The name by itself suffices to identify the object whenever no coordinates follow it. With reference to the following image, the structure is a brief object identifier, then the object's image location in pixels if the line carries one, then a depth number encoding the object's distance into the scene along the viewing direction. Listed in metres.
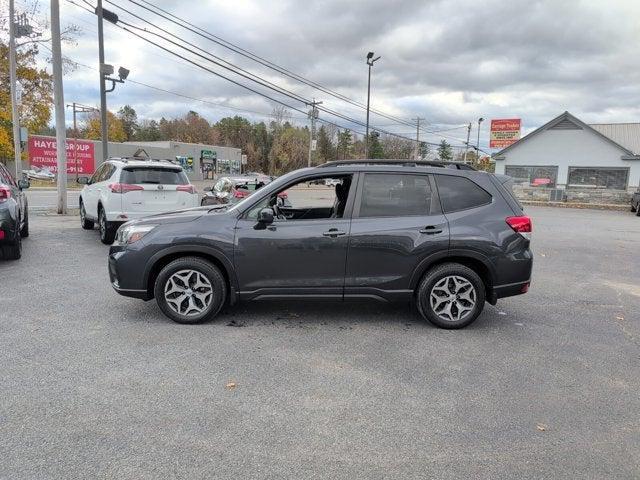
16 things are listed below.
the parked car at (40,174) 40.47
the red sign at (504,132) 51.19
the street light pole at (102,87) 15.78
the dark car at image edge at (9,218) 7.40
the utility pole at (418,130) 56.54
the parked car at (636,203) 24.49
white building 32.72
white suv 9.48
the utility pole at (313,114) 37.57
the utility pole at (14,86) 20.50
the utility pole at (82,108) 56.93
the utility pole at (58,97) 14.17
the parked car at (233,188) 12.27
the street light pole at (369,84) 30.58
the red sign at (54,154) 39.88
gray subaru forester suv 5.02
